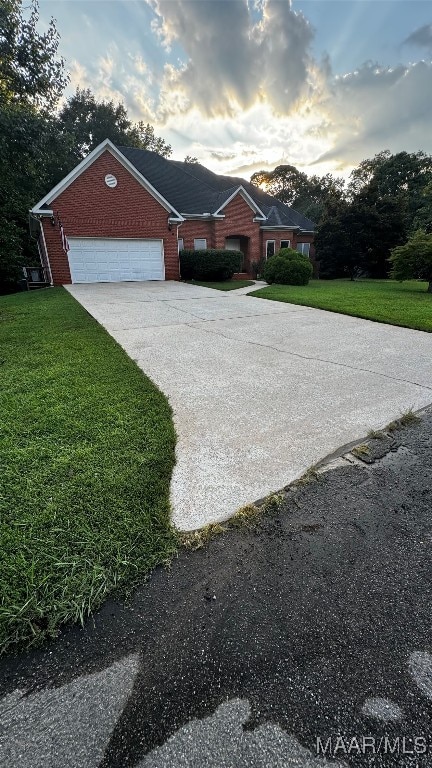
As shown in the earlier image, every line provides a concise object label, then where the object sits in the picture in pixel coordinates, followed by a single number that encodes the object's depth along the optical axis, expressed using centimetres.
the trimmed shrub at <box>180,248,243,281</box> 1500
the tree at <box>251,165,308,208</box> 4591
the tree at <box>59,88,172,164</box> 2805
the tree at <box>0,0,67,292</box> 961
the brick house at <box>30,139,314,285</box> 1396
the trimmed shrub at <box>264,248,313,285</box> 1459
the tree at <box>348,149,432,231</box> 2902
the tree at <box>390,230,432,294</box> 1137
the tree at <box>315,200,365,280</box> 2047
